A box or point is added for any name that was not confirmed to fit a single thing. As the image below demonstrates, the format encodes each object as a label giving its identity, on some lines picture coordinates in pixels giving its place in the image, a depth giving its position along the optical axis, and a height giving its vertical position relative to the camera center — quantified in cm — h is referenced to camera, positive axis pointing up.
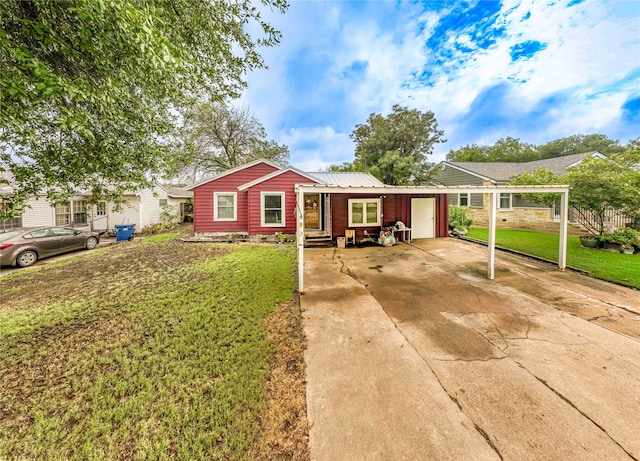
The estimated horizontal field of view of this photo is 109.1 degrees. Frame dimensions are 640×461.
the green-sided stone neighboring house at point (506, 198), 1344 +141
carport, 564 +74
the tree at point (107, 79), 256 +211
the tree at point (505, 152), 3238 +945
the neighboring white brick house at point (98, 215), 1152 +39
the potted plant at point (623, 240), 796 -84
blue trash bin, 1188 -57
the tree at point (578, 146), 2753 +947
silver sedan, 731 -77
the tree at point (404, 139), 1838 +709
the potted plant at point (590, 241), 873 -96
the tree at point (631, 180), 734 +118
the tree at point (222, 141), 1872 +702
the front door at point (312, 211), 1215 +41
